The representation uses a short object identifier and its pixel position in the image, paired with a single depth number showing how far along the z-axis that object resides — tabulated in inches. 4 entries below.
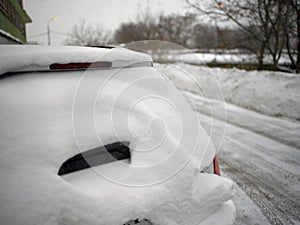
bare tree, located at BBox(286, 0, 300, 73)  374.6
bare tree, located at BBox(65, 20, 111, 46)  1018.1
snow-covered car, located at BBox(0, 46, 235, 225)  44.9
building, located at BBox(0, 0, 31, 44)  375.0
